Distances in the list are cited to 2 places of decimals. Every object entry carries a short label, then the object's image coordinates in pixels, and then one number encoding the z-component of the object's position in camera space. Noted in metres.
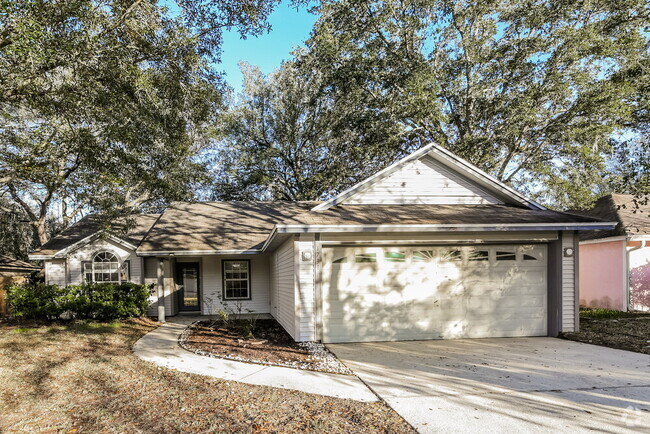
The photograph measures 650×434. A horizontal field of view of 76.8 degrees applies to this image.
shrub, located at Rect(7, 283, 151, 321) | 11.41
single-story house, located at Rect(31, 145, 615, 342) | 8.44
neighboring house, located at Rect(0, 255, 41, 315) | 14.78
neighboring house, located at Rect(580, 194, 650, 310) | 13.70
